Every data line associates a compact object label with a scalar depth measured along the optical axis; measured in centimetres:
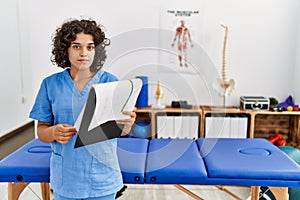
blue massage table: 141
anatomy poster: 301
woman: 113
